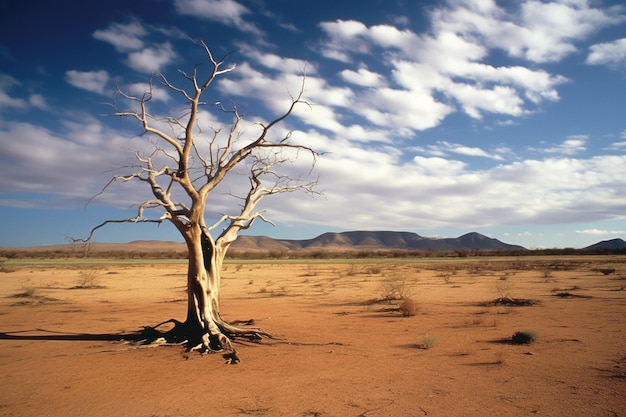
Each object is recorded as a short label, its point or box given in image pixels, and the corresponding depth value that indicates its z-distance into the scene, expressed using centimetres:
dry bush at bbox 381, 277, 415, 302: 1803
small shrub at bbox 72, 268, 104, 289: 2731
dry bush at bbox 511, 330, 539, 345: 923
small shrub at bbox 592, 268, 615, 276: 2921
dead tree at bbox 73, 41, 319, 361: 935
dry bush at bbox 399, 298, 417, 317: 1390
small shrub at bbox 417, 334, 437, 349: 912
